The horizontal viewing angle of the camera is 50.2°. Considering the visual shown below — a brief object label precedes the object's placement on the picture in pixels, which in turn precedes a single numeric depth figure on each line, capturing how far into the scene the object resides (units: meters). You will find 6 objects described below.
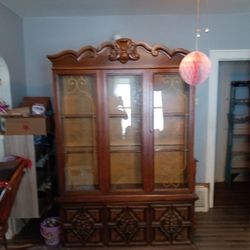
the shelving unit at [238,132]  4.09
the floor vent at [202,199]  3.32
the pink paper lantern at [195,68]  1.81
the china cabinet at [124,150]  2.45
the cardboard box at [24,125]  2.50
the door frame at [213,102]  3.11
